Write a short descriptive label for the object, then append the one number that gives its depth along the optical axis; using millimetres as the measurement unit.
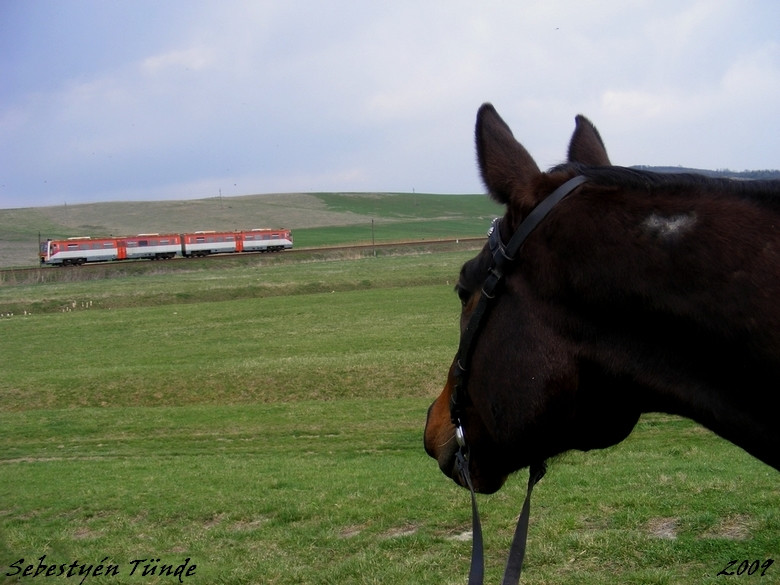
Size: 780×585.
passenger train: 69438
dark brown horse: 2090
